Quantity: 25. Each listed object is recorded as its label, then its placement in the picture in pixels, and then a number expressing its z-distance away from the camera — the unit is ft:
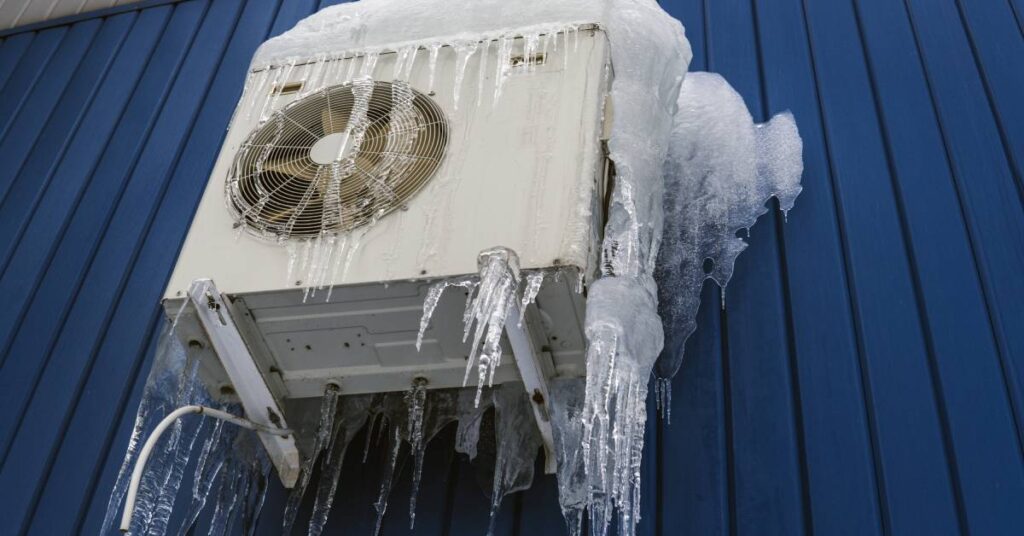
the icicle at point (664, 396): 9.81
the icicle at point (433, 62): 9.88
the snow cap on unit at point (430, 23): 10.23
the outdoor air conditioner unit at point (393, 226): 8.59
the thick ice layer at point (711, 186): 10.40
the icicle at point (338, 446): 9.77
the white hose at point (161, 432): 8.25
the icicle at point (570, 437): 8.71
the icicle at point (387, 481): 9.43
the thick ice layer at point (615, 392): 8.17
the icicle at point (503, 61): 9.78
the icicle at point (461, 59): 9.81
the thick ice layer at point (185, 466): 9.33
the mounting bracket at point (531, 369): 8.44
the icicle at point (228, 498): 9.73
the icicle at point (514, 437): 9.30
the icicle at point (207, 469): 9.56
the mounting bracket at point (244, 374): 8.81
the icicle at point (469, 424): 9.53
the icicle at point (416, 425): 9.09
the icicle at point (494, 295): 8.09
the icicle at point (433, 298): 8.41
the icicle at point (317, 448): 9.25
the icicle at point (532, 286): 8.21
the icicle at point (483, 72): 9.70
